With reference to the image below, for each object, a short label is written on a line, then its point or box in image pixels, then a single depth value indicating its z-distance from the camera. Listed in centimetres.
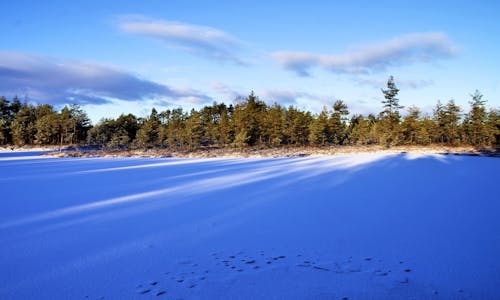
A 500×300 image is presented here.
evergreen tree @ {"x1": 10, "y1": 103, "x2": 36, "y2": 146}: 4259
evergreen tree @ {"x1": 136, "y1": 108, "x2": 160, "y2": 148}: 3803
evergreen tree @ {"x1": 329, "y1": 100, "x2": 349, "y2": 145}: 3706
